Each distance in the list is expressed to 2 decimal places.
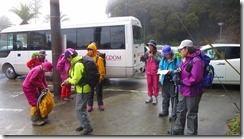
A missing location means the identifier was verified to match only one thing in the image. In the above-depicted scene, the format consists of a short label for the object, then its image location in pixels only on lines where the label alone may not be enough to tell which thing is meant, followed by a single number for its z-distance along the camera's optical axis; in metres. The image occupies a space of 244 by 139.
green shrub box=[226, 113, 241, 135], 3.29
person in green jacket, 3.30
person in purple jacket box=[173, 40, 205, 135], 2.82
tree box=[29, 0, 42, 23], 19.02
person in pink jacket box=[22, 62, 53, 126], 3.82
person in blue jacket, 3.87
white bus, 6.60
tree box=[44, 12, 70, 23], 21.31
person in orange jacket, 4.23
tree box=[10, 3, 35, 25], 17.30
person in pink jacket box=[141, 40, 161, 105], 4.61
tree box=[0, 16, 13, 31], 27.94
